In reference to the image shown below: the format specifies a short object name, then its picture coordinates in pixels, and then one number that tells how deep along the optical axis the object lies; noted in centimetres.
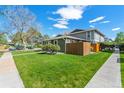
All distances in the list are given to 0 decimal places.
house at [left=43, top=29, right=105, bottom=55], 790
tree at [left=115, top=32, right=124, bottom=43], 2377
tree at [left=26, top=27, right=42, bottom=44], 1367
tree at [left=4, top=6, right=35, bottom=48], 1251
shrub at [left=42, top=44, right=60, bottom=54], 798
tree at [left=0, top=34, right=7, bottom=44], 1791
